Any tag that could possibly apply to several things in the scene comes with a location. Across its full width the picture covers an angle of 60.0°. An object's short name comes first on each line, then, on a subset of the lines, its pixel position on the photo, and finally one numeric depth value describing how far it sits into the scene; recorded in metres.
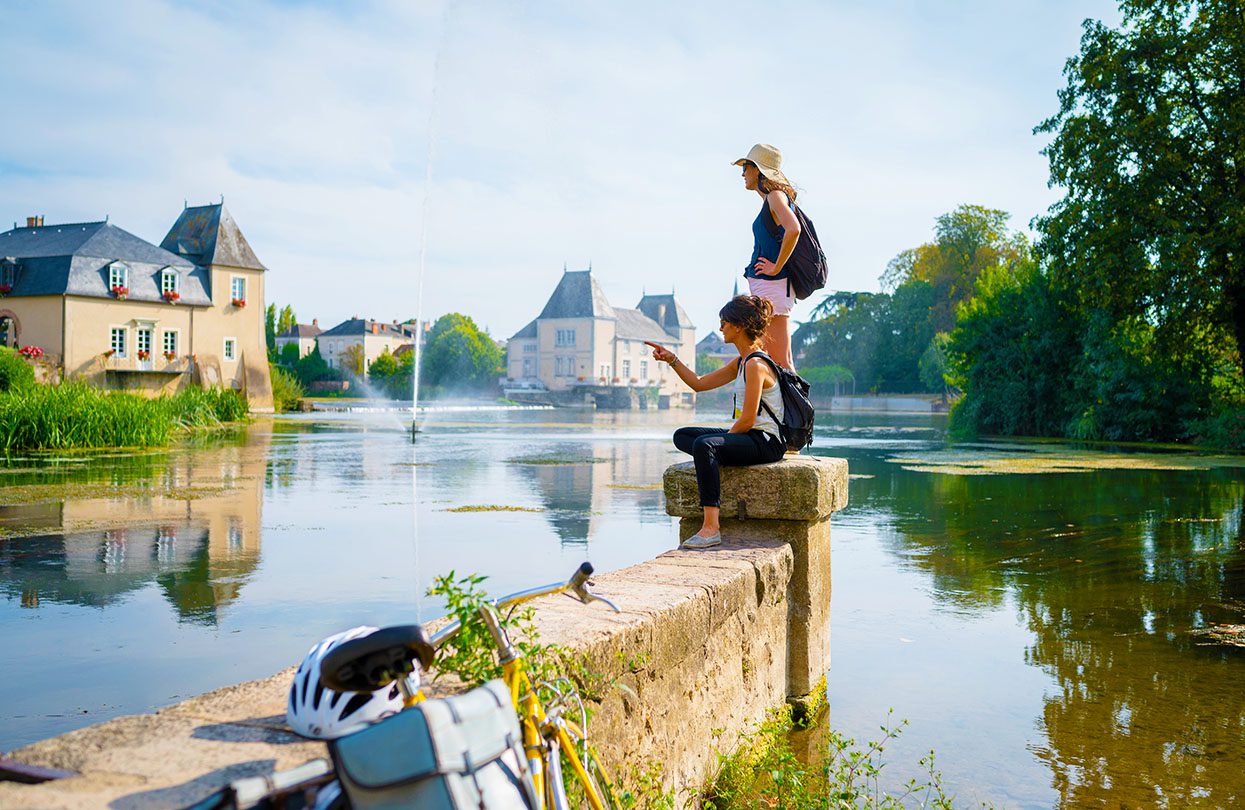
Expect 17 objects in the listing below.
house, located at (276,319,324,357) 144.88
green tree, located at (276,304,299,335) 128.12
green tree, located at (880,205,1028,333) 74.62
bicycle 2.05
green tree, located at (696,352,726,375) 143.62
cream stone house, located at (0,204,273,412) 47.22
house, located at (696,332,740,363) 161.48
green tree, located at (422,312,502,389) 110.62
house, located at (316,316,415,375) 139.75
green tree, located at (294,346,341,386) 99.56
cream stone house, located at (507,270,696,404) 110.19
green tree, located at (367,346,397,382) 104.75
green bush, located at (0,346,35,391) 29.02
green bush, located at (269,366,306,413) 56.44
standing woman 6.87
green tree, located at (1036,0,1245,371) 27.00
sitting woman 5.67
